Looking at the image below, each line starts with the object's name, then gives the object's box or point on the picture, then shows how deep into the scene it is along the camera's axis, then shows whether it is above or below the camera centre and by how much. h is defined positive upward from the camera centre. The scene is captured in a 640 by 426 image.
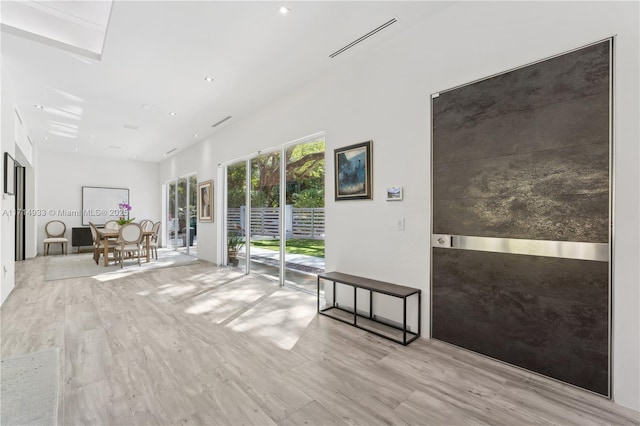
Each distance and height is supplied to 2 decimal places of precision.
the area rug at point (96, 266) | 5.83 -1.19
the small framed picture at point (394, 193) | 3.08 +0.21
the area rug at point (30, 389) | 1.78 -1.20
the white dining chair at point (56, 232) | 8.54 -0.57
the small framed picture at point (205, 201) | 7.09 +0.29
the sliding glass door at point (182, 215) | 8.55 -0.06
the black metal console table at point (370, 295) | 2.80 -0.83
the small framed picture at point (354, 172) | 3.41 +0.49
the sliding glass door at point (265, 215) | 5.13 -0.04
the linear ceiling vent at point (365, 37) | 2.88 +1.83
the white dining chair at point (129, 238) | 6.57 -0.57
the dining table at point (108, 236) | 6.76 -0.54
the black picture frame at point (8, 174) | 3.81 +0.52
